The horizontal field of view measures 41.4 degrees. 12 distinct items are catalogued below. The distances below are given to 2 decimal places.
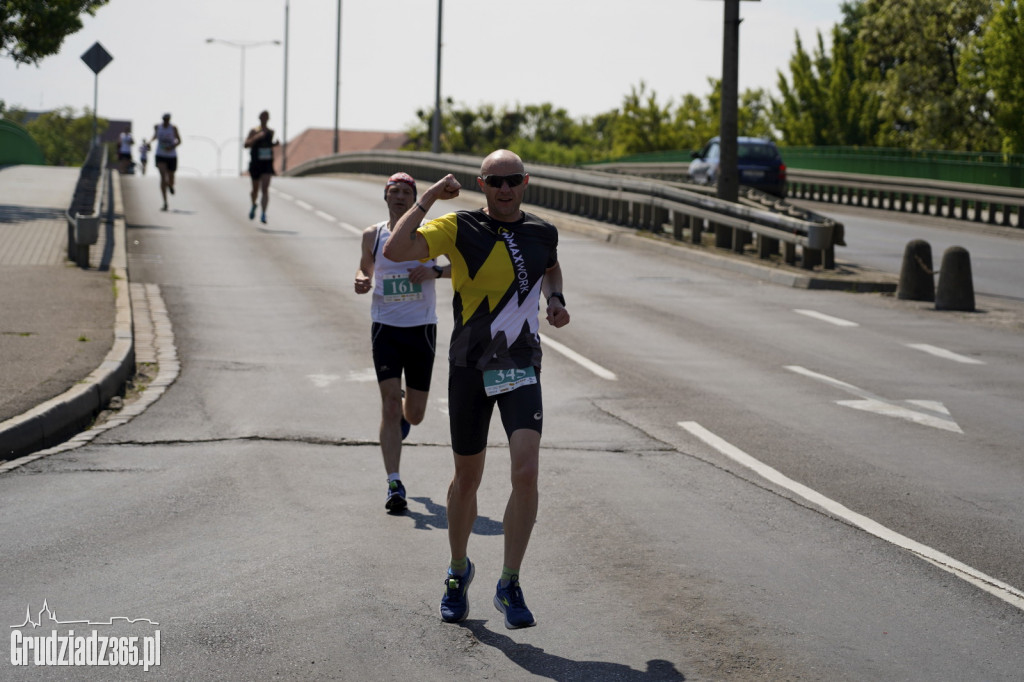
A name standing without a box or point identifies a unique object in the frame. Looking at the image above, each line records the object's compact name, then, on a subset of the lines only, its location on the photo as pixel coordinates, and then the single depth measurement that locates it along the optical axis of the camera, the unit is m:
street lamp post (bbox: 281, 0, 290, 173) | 79.56
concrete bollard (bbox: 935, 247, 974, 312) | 17.78
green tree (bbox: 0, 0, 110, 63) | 33.06
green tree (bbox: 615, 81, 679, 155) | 94.69
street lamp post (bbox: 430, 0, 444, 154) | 42.48
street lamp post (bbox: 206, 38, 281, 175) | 76.99
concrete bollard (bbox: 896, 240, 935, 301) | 18.62
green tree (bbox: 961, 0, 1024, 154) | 51.31
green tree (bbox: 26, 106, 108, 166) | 133.38
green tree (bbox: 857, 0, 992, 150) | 56.22
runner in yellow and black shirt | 5.70
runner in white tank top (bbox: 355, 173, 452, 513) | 7.91
